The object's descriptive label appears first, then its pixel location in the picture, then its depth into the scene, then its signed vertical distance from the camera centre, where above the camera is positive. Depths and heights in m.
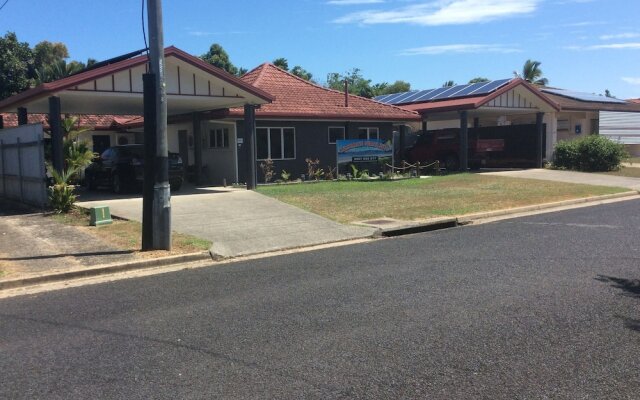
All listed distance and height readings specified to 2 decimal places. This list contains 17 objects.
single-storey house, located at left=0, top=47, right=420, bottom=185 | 15.73 +1.82
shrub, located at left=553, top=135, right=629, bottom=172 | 26.62 -0.03
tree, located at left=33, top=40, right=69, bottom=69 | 38.85 +7.90
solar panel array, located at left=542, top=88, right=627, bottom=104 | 38.44 +4.13
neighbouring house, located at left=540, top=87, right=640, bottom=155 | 36.34 +2.19
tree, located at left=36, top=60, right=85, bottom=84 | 36.41 +6.07
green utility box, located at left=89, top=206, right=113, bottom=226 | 12.14 -1.22
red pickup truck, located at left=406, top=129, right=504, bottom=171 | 27.84 +0.37
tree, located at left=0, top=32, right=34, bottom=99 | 36.03 +6.08
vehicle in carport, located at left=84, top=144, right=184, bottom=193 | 18.30 -0.28
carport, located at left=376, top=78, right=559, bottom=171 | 26.02 +2.24
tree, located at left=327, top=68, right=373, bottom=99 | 65.06 +9.32
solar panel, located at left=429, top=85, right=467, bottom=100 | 28.55 +3.29
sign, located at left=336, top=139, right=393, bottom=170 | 22.75 +0.20
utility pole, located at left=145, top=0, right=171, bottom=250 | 9.23 +0.30
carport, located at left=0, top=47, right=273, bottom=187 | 15.09 +1.97
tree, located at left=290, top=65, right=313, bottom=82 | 69.69 +10.74
